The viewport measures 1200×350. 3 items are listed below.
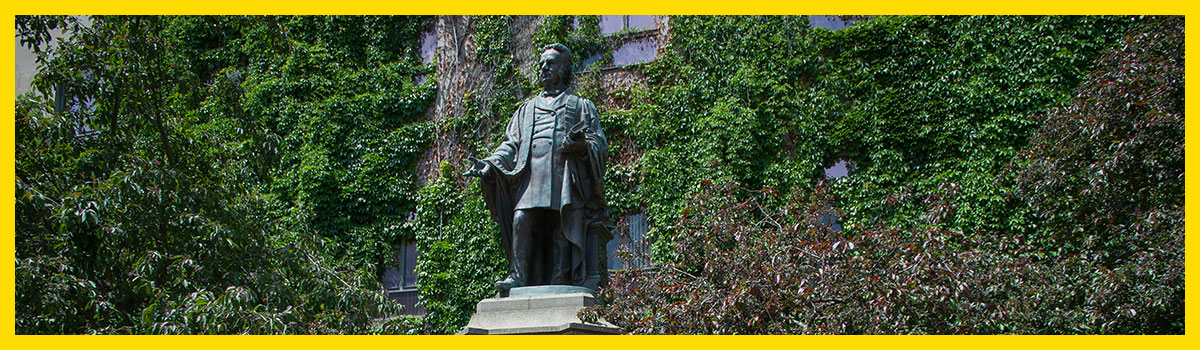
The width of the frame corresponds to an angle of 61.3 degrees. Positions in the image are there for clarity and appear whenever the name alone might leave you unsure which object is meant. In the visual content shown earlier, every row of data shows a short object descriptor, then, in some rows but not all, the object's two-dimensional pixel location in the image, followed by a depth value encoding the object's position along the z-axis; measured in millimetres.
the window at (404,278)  14305
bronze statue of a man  6969
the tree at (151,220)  7090
